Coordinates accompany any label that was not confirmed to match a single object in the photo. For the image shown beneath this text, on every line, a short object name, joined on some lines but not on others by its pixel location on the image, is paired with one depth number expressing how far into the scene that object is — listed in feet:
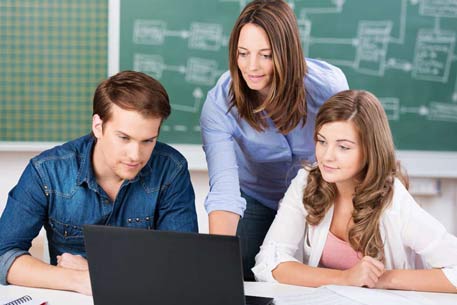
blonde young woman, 8.53
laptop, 6.85
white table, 7.73
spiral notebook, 7.61
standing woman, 8.93
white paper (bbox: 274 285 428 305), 7.64
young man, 8.36
